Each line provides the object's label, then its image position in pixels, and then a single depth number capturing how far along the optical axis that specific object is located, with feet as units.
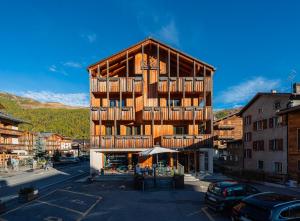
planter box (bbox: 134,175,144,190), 55.22
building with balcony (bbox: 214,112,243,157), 157.44
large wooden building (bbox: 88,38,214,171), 76.32
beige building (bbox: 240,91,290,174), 79.53
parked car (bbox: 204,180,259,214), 34.91
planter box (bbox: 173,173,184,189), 56.96
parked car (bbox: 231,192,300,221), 23.94
